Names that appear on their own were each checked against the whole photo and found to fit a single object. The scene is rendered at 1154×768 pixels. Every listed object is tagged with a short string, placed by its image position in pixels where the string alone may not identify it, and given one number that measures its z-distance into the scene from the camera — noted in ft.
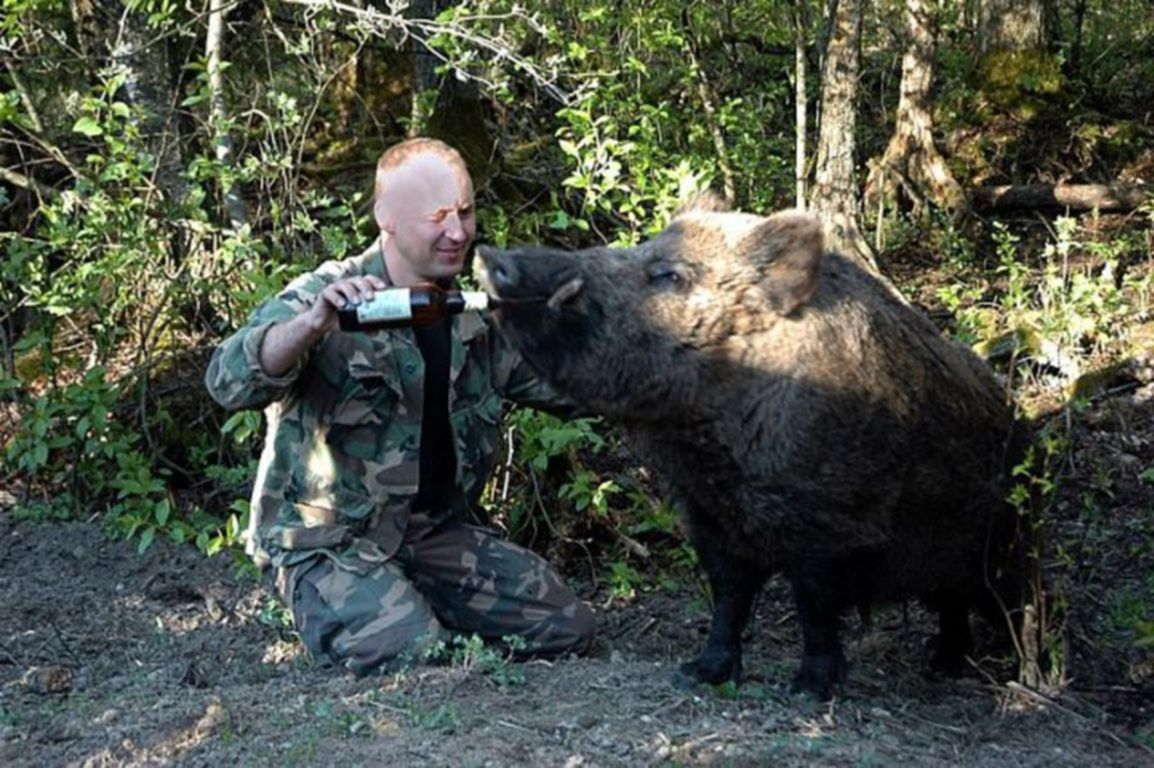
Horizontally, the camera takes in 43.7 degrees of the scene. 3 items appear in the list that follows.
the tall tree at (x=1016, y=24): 42.01
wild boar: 14.93
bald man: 17.94
